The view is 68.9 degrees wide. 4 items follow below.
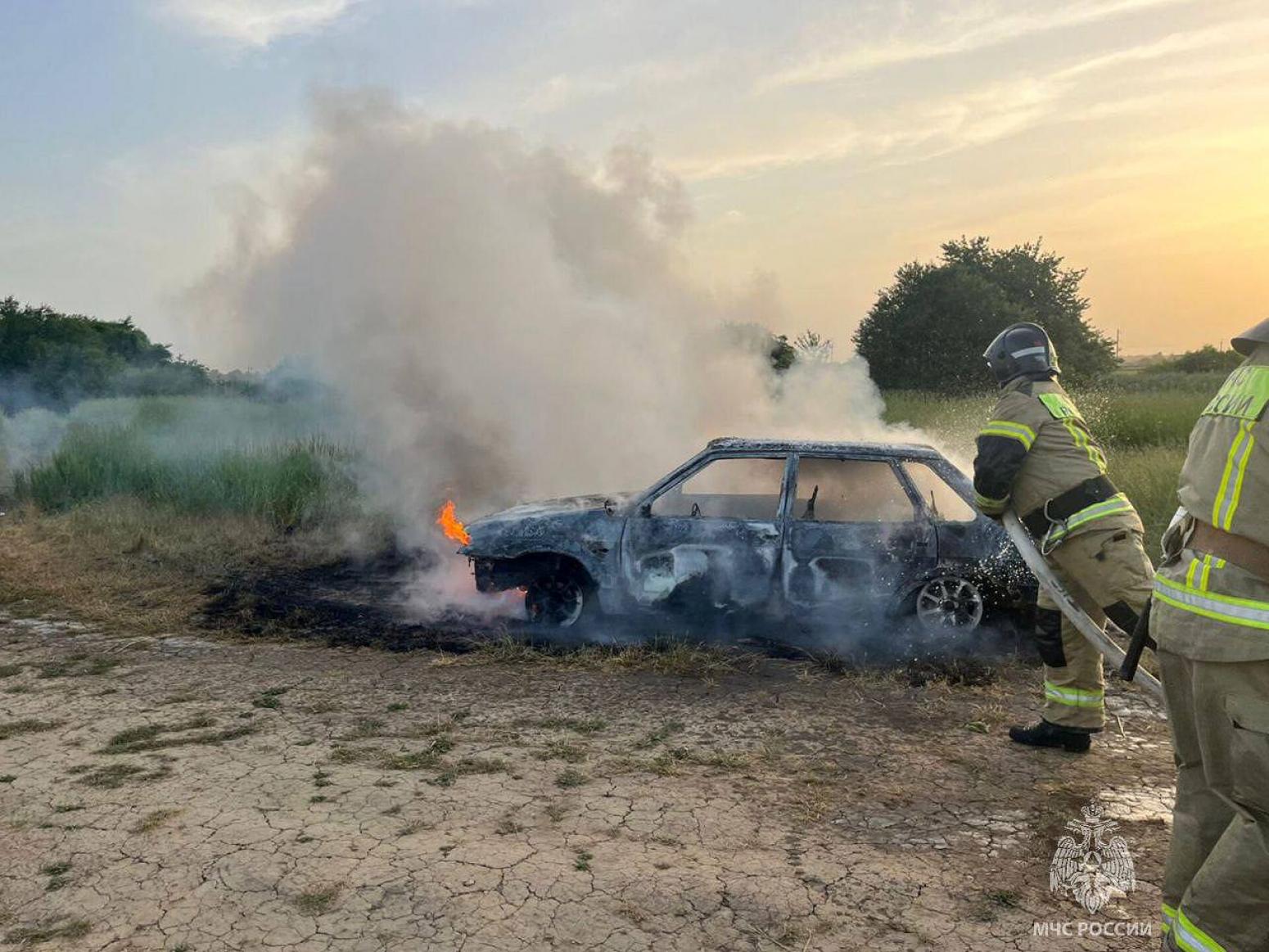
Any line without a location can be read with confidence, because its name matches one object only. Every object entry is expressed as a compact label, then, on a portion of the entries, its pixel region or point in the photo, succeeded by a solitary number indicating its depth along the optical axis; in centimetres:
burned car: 598
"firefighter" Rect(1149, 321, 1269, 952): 225
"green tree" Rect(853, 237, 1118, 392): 2856
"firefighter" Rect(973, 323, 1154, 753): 427
